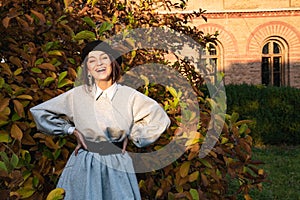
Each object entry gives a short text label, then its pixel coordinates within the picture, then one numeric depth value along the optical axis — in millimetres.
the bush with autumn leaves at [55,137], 2053
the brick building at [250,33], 16000
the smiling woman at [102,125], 1848
